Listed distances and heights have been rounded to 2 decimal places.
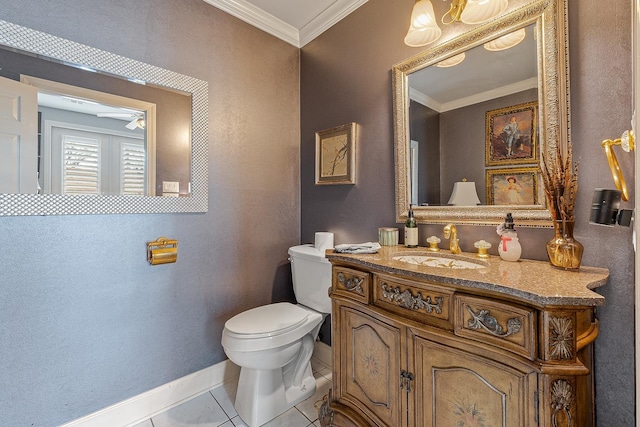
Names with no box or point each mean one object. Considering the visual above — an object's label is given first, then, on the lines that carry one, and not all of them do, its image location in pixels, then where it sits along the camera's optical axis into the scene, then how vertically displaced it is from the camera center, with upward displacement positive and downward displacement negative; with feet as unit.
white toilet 4.68 -2.17
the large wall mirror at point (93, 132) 4.07 +1.45
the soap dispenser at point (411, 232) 4.72 -0.30
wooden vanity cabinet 2.35 -1.48
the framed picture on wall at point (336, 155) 5.91 +1.34
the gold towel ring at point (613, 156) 2.47 +0.57
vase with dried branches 3.08 +0.06
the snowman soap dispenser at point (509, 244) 3.64 -0.39
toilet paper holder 5.12 -0.62
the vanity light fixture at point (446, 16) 3.77 +2.84
